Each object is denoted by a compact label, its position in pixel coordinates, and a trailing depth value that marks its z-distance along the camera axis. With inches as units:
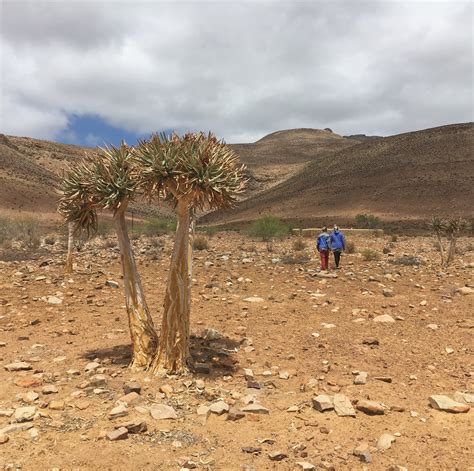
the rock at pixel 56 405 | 205.5
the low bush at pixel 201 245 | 830.5
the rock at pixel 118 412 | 194.5
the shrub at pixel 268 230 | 1069.2
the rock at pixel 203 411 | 201.3
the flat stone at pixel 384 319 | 339.3
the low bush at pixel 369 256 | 668.1
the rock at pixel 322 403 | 199.9
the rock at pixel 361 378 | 230.5
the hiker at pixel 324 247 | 554.9
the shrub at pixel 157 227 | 1235.6
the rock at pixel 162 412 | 196.4
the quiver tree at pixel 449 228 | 624.1
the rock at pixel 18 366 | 255.6
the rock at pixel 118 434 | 175.9
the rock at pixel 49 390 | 223.1
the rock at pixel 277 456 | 164.4
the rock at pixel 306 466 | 156.7
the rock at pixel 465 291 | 421.0
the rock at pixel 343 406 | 195.8
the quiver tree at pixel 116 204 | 239.6
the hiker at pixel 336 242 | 571.2
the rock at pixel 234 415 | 195.9
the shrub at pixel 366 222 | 1659.1
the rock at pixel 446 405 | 194.9
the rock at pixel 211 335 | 311.0
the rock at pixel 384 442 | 169.3
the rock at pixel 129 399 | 209.1
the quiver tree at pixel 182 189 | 221.5
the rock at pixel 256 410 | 201.9
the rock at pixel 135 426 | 182.7
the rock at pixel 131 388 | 221.0
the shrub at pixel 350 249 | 781.3
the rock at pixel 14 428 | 180.5
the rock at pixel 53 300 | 409.2
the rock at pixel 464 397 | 204.5
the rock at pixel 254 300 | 409.1
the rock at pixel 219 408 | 201.6
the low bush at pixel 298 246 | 857.2
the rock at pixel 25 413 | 191.3
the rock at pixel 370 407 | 196.2
